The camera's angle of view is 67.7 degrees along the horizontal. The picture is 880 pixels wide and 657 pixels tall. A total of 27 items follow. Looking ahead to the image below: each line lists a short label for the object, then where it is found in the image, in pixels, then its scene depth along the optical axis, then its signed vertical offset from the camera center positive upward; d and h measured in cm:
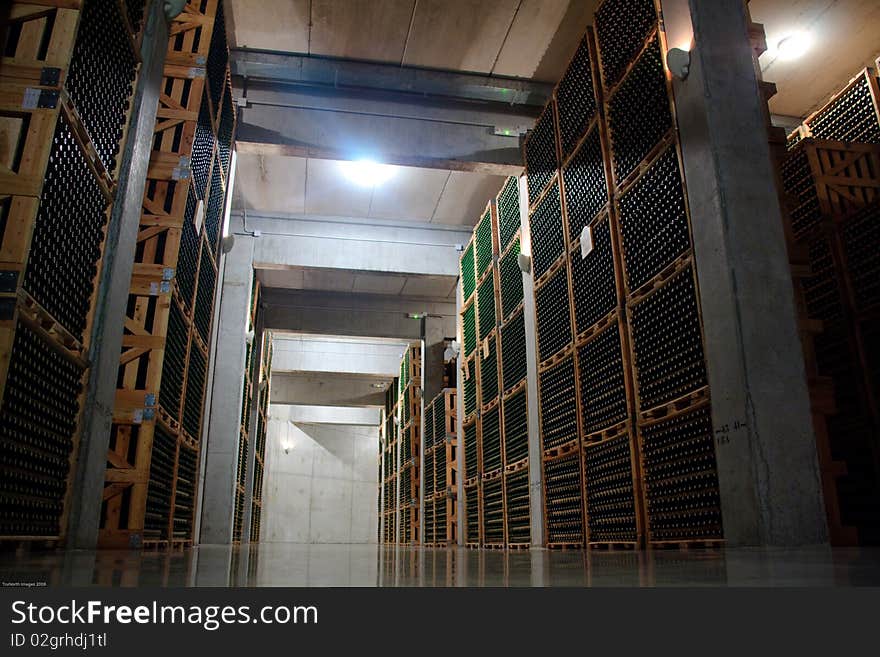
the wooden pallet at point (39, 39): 405 +301
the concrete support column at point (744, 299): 467 +173
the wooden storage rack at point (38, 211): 374 +187
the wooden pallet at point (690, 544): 514 -10
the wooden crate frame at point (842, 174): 779 +410
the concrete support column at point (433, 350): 1837 +503
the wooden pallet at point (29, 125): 380 +237
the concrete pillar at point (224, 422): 1232 +207
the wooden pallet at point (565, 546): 781 -16
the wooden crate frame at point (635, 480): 624 +48
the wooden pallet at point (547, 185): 941 +486
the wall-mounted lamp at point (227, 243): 1010 +431
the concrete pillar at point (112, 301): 496 +181
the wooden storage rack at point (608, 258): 629 +304
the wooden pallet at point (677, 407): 542 +107
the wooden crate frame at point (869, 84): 789 +524
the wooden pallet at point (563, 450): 793 +100
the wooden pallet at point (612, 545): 642 -13
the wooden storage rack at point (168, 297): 632 +252
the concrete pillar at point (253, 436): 1636 +237
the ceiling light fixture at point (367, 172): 1272 +680
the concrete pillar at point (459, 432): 1330 +210
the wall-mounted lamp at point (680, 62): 586 +401
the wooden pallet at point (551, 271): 866 +346
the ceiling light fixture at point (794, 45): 967 +694
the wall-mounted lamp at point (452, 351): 1589 +461
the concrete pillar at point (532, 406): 898 +175
